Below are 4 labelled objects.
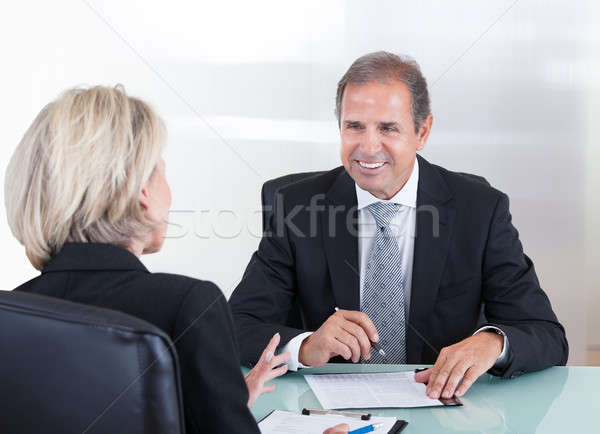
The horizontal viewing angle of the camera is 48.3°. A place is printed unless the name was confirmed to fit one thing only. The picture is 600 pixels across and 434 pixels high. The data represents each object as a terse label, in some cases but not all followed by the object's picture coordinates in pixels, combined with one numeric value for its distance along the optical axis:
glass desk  1.22
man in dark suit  1.85
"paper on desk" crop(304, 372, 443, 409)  1.33
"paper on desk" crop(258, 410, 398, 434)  1.20
